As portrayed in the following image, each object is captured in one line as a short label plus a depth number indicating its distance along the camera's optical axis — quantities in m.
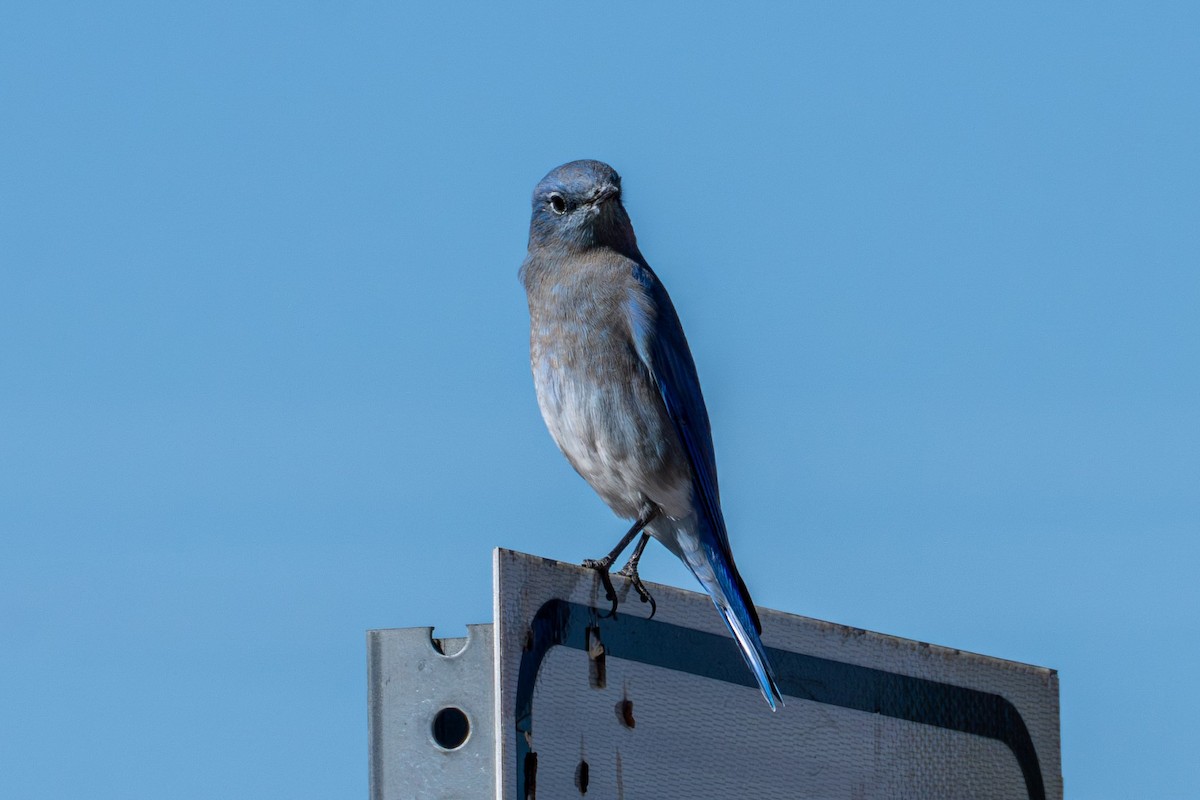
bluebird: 11.14
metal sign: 7.59
